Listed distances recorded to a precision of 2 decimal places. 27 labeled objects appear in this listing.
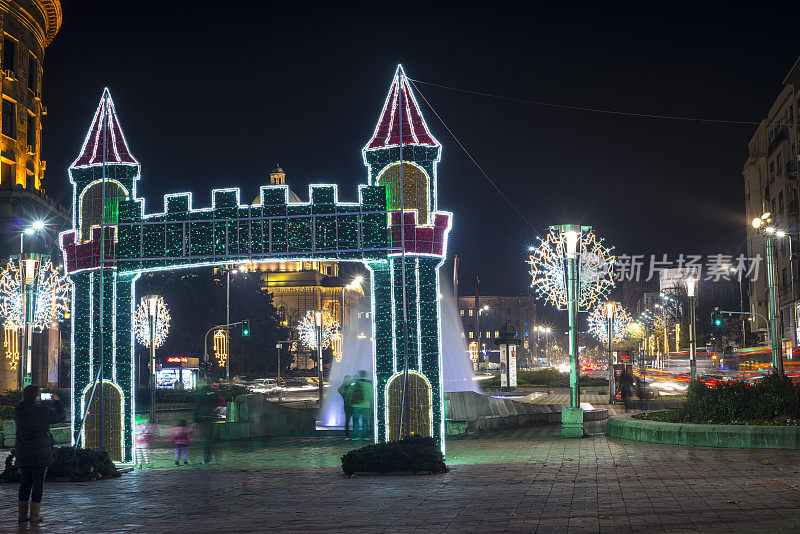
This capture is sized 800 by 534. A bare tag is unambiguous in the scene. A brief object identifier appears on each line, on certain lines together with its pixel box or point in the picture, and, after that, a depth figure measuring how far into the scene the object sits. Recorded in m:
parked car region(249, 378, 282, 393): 59.14
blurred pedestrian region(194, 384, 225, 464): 18.55
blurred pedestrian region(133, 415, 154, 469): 19.69
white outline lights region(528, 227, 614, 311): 29.61
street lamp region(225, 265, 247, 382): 60.42
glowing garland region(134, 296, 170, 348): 50.03
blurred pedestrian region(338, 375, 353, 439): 23.12
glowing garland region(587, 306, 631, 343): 58.72
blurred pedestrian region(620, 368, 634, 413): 34.62
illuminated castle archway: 16.34
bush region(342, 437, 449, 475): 14.74
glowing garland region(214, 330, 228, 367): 71.50
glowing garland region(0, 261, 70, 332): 34.66
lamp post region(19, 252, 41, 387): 27.05
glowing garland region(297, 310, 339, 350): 70.81
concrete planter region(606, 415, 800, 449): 17.66
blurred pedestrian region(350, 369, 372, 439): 22.83
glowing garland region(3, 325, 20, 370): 54.16
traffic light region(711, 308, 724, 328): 40.46
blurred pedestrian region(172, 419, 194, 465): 18.25
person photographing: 10.76
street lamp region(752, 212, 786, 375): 28.95
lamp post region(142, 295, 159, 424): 30.63
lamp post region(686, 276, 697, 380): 35.22
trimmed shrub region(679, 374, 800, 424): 19.22
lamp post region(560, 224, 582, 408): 22.80
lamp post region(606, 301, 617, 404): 37.91
